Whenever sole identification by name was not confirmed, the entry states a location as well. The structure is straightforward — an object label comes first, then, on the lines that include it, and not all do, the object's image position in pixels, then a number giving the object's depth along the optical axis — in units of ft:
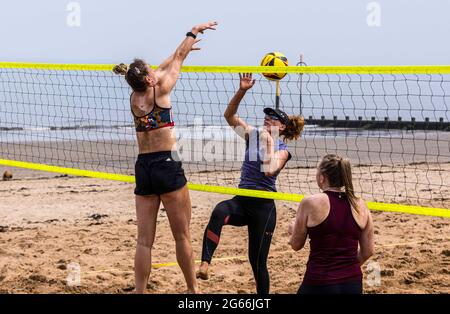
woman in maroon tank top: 23.61
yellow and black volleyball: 35.52
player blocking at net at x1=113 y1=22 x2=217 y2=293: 29.62
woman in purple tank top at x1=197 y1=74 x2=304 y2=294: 31.43
